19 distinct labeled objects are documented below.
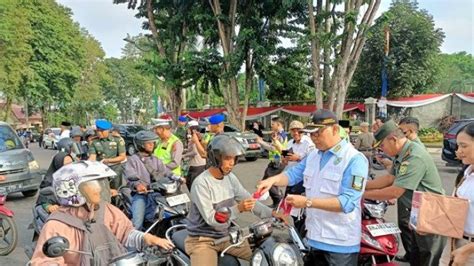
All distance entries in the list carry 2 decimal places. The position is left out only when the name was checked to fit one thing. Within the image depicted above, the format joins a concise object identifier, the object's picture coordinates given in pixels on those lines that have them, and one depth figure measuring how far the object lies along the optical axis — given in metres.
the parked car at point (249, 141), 16.41
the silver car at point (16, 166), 9.30
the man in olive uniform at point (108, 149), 6.83
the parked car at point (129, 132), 23.75
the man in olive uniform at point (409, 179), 3.46
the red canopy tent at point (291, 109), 23.73
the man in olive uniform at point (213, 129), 7.07
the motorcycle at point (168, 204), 4.64
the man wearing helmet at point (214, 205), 2.84
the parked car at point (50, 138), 30.67
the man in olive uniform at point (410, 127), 4.72
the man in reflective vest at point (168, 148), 6.18
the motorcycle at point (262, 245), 2.42
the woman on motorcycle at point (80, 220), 2.34
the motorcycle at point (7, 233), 5.85
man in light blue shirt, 2.79
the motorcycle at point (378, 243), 3.31
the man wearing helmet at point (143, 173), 5.11
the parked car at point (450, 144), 12.01
